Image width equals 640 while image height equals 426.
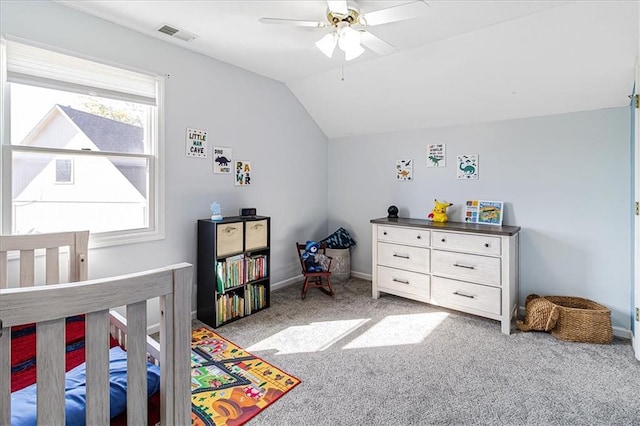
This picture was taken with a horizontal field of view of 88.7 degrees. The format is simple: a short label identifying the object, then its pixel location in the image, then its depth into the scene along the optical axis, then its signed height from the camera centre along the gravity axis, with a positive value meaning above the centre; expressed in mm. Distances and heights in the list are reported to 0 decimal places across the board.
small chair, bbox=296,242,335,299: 3591 -831
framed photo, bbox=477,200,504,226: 3258 -17
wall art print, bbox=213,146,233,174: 3199 +510
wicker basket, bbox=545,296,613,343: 2535 -903
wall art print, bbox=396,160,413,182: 3889 +481
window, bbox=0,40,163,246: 2143 +472
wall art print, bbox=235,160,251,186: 3408 +402
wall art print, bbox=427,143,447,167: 3645 +623
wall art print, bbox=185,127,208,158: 2973 +622
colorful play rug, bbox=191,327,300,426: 1827 -1102
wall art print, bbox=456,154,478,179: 3432 +467
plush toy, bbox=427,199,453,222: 3504 -18
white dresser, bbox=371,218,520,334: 2809 -516
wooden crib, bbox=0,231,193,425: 728 -325
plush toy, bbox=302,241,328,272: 3695 -552
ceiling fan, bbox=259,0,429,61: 1911 +1175
